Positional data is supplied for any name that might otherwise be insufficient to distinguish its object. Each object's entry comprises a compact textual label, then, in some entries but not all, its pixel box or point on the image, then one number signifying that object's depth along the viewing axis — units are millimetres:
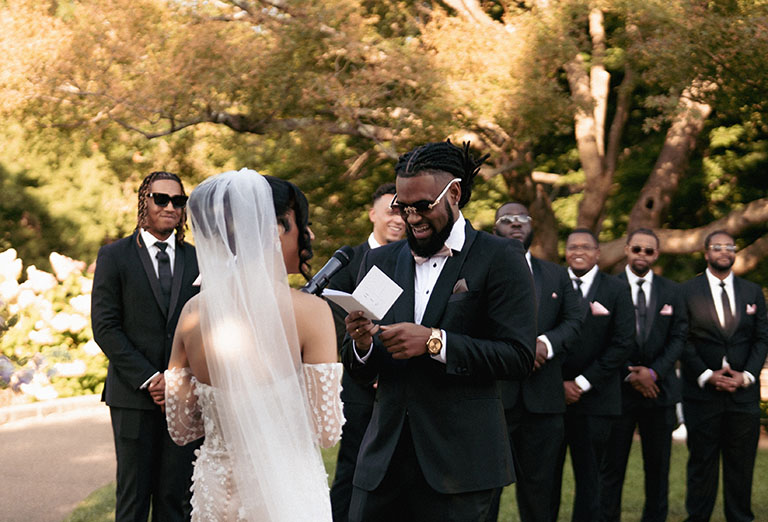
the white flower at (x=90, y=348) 14297
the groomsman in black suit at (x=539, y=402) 7105
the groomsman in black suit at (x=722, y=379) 8445
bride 3660
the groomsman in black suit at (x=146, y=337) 6164
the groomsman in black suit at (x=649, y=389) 8328
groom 4121
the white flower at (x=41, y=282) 14555
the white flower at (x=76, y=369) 14003
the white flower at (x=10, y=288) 12816
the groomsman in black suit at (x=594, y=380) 7828
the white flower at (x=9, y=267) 12461
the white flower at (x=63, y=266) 15445
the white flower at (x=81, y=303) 14227
